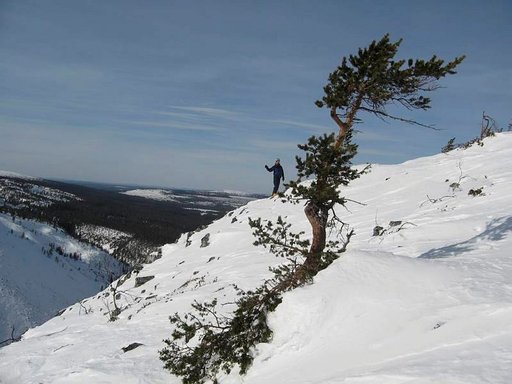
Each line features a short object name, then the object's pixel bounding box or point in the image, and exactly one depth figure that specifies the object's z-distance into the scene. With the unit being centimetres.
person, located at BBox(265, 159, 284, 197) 2018
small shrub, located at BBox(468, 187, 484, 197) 1727
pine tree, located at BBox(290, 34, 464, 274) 747
